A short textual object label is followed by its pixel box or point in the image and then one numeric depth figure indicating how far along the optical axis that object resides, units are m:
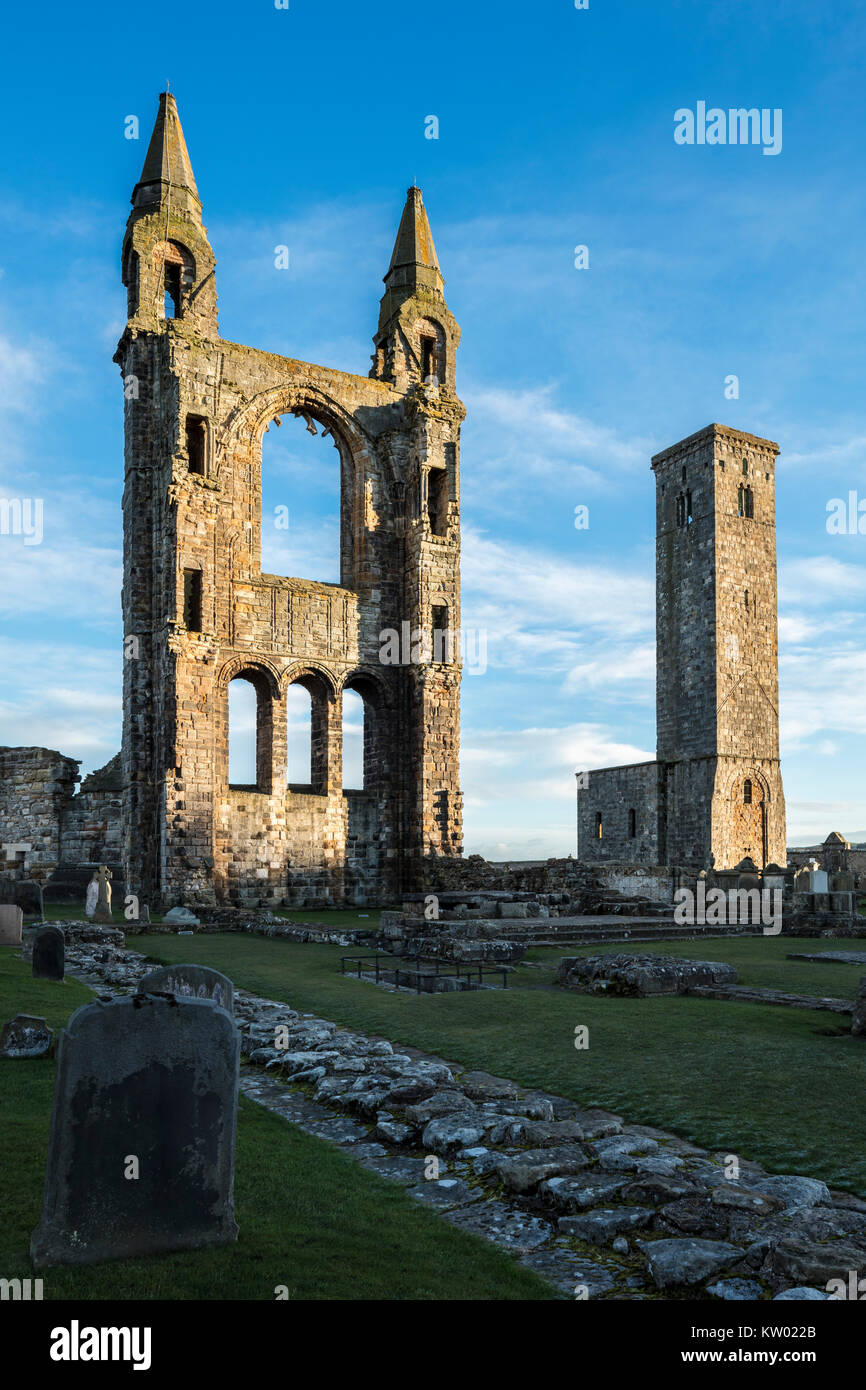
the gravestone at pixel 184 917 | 20.03
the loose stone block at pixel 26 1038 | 6.90
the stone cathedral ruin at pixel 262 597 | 23.70
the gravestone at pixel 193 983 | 6.64
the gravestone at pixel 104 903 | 18.28
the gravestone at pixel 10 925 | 14.59
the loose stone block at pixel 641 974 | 10.70
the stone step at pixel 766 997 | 9.26
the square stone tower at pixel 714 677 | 37.72
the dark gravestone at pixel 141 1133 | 3.62
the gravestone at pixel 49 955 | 10.80
